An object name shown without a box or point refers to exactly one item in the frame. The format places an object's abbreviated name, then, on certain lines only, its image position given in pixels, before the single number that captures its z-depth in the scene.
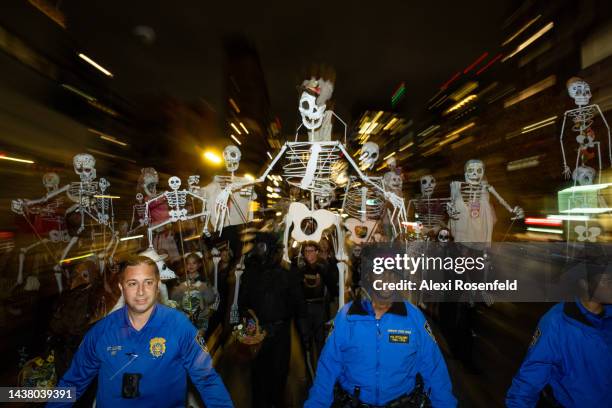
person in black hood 2.51
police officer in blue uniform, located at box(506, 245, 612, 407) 1.56
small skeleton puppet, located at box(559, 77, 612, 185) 2.90
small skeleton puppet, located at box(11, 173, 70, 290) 3.19
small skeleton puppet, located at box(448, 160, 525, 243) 3.24
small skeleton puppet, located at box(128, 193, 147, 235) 3.35
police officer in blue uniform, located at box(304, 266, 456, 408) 1.58
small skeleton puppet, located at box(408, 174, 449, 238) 4.02
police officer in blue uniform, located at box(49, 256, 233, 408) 1.59
